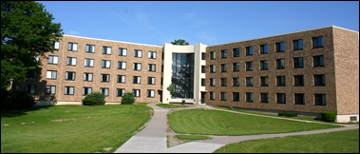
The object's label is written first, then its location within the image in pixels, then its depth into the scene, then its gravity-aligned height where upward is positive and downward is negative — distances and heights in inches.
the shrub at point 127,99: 1868.8 -66.6
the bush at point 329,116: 1252.5 -121.1
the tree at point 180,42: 3168.8 +651.8
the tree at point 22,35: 992.2 +241.8
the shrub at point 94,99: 1717.5 -64.8
